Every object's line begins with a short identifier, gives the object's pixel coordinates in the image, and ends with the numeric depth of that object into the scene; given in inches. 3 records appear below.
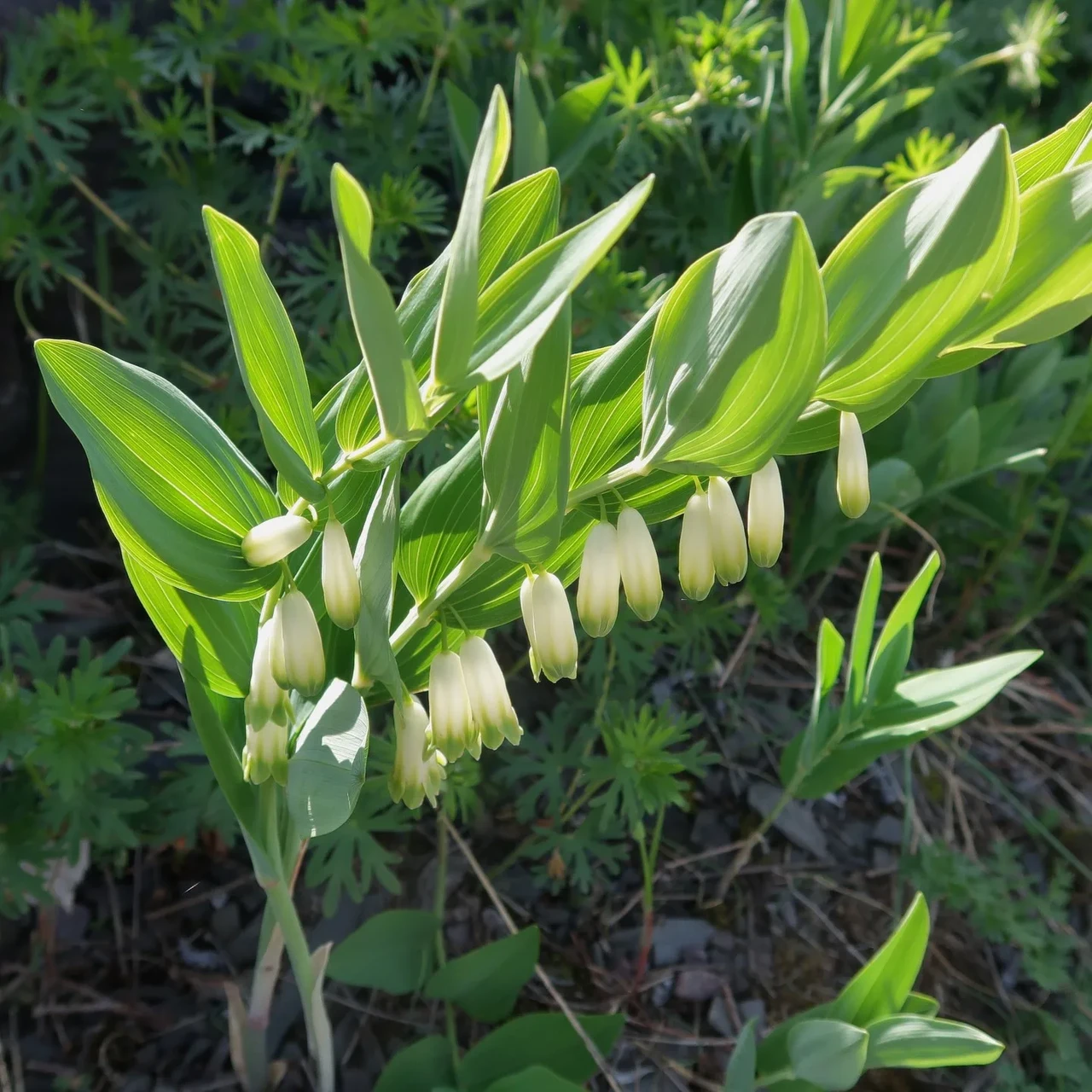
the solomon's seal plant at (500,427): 11.1
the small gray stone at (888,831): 22.6
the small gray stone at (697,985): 19.4
